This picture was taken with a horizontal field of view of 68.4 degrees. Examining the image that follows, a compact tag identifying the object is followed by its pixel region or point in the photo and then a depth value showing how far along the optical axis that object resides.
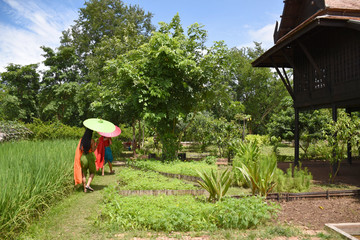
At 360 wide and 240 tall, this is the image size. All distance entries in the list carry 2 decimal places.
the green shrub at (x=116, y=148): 14.26
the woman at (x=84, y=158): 6.55
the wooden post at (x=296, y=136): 11.30
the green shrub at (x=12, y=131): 11.91
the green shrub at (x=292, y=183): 6.31
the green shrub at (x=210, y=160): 11.48
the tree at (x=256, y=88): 30.75
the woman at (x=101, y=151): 8.62
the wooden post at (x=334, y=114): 8.49
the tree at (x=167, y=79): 10.68
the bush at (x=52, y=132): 14.99
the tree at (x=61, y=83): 26.64
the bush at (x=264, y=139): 21.10
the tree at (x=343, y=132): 7.00
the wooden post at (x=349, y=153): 12.14
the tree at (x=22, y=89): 27.16
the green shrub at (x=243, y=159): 7.34
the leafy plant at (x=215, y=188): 5.11
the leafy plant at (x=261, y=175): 5.48
